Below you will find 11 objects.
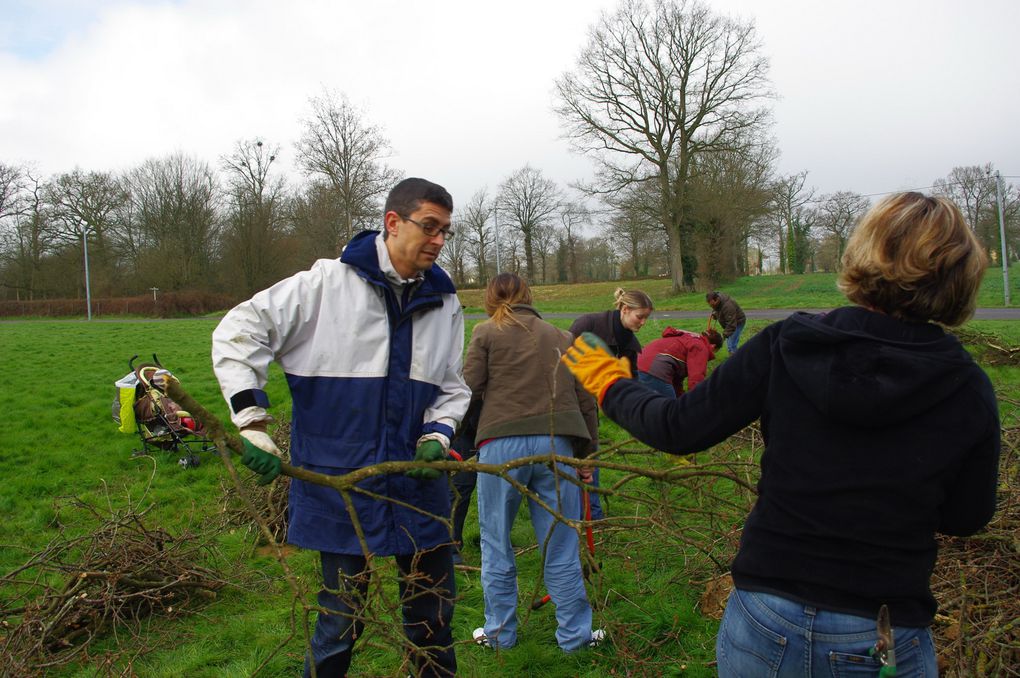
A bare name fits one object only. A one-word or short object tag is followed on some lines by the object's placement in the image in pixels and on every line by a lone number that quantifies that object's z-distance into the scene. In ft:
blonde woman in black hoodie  3.83
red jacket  15.97
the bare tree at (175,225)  119.96
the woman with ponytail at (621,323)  13.91
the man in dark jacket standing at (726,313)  32.65
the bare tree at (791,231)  139.44
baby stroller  20.93
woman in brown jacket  9.71
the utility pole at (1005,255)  57.44
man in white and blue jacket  6.89
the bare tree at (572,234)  158.81
